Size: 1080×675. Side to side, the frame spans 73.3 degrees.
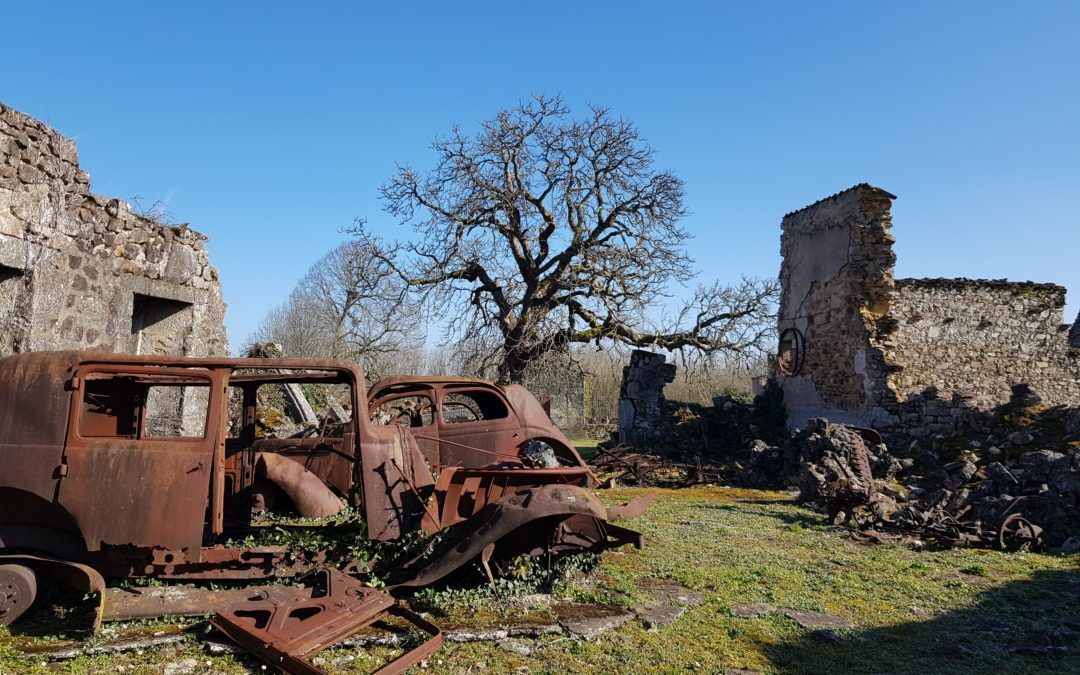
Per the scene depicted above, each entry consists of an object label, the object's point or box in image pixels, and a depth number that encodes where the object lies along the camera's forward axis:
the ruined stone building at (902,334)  15.23
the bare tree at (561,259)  20.22
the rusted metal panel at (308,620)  3.97
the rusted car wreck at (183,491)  4.55
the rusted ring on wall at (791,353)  17.62
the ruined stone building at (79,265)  6.78
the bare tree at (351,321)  21.86
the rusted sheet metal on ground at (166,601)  4.45
